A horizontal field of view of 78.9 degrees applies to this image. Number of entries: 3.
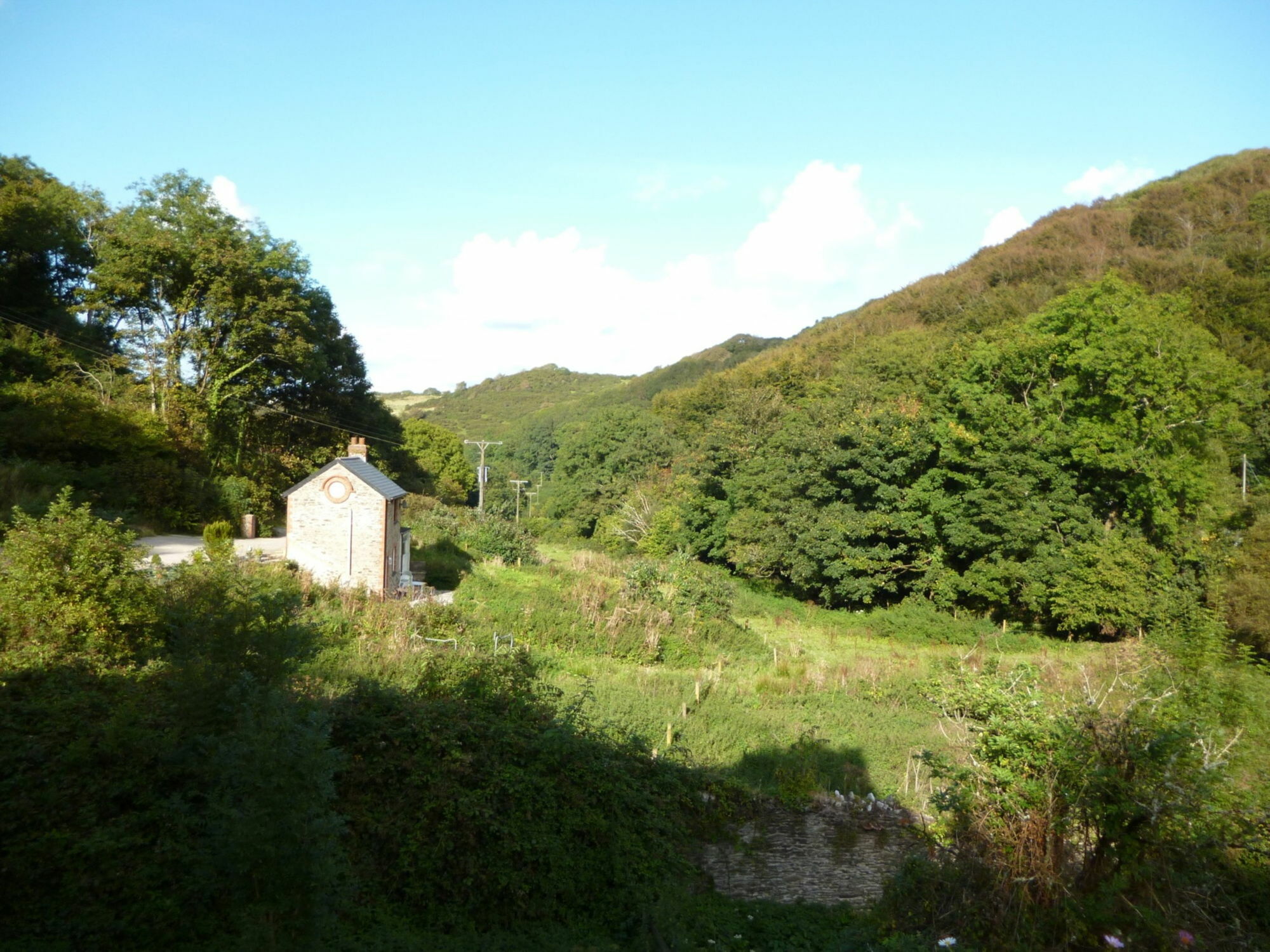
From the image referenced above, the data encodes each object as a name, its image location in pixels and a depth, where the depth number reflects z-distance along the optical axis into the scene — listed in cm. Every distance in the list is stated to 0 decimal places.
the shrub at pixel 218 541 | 1439
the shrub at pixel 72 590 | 912
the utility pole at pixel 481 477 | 4453
